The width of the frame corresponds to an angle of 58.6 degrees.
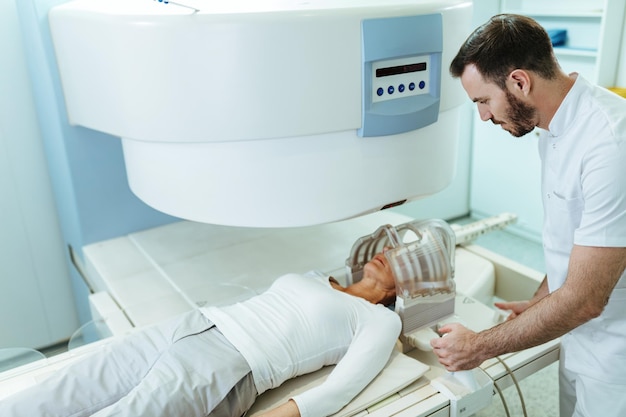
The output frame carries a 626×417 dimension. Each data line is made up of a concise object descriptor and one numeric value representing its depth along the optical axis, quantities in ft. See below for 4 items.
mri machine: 3.61
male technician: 3.34
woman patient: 3.76
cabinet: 8.50
